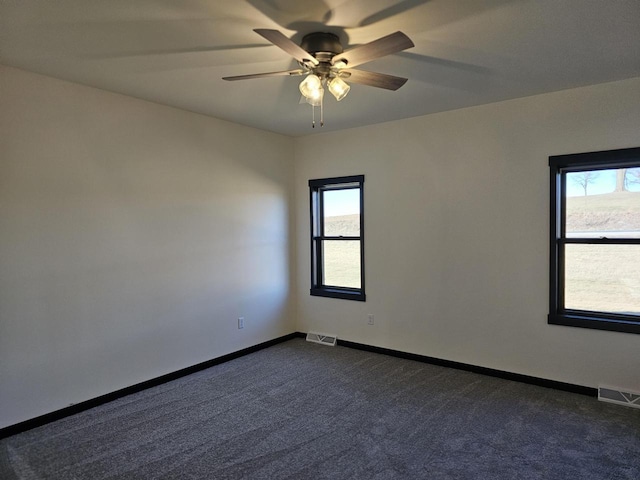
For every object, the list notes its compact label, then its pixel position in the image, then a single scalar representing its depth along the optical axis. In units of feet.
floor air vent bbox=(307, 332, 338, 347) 16.42
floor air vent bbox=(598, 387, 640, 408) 10.55
